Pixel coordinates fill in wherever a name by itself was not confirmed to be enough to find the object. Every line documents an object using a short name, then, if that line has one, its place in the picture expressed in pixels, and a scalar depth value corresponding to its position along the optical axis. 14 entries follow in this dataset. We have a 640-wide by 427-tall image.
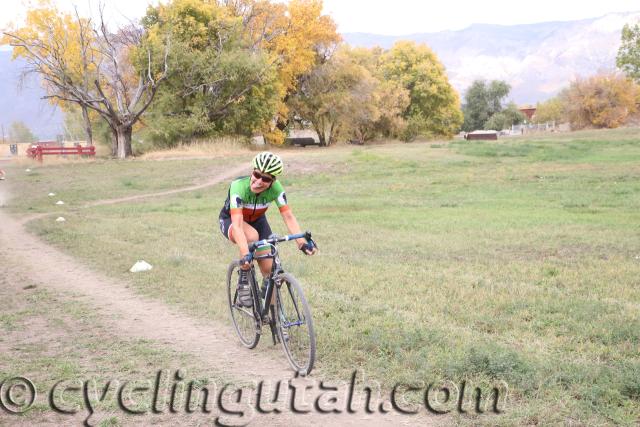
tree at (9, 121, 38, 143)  151.62
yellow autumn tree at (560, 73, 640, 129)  92.44
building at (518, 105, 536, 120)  159.88
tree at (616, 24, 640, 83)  79.75
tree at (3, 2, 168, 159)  42.59
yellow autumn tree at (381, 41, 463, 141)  76.44
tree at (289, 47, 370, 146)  57.56
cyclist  6.78
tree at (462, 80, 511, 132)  123.25
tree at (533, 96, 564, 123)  135.86
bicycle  6.49
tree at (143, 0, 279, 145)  44.91
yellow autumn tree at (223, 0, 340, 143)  53.78
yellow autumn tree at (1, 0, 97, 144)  43.16
